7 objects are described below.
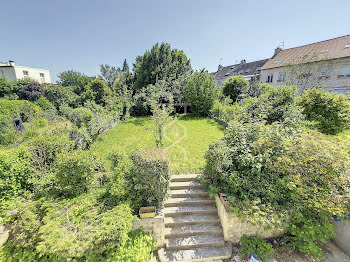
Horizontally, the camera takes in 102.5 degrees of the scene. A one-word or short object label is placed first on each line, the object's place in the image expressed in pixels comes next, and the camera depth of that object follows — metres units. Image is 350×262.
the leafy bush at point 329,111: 7.82
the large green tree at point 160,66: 20.55
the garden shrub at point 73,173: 4.61
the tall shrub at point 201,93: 18.73
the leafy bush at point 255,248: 4.00
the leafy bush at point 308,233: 3.86
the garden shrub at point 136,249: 3.61
